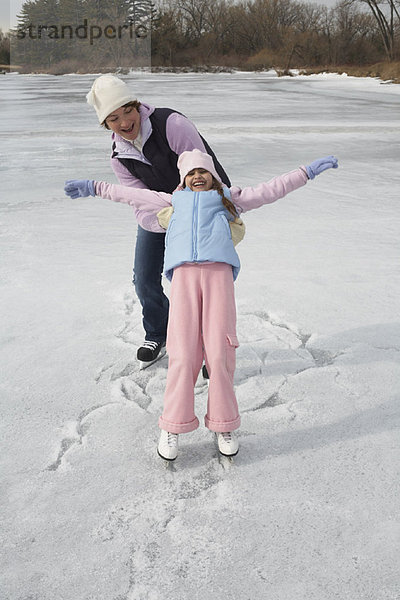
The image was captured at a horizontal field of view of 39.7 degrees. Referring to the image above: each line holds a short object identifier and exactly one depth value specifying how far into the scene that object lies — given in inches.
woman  77.7
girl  69.6
